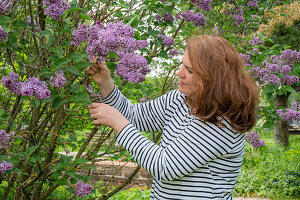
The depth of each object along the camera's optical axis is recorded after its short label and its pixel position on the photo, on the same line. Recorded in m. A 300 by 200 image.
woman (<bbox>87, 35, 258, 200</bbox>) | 1.38
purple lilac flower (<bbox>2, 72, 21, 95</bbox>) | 1.46
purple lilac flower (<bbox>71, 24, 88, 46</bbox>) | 1.35
